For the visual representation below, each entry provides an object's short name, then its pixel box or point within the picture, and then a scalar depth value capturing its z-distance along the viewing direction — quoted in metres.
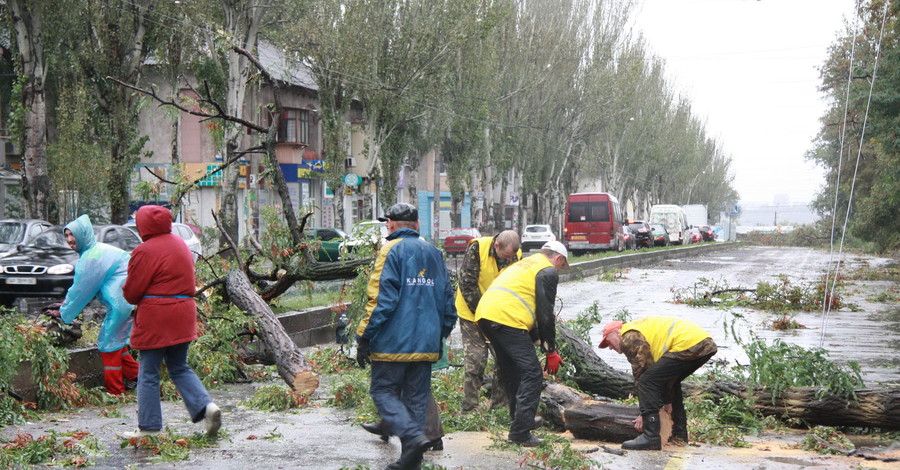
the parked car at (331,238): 29.40
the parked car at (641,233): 53.78
